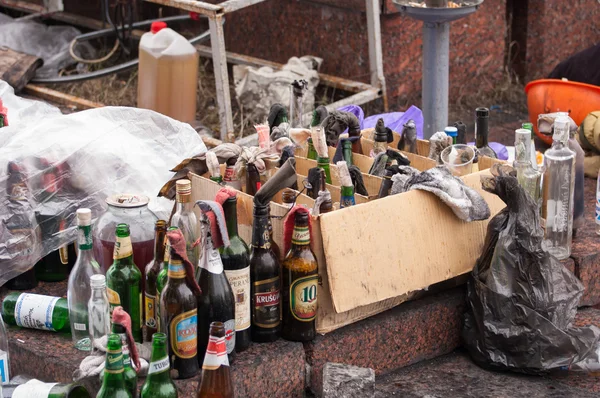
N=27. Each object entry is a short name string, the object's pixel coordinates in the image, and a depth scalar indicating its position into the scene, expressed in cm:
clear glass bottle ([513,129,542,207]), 351
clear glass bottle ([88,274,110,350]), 285
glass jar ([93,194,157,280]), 312
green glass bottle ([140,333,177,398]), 244
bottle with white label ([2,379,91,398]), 255
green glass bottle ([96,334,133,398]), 235
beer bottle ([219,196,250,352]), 282
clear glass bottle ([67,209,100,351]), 296
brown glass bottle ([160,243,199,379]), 265
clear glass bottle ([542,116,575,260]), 360
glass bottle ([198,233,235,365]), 274
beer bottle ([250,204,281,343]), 290
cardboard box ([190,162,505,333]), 298
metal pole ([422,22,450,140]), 461
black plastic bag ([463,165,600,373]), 321
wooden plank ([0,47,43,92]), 623
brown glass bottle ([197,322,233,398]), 244
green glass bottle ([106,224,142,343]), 284
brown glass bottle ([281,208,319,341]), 288
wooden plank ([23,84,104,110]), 596
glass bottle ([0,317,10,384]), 283
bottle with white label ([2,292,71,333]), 313
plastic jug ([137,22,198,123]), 572
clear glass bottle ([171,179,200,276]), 304
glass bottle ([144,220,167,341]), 293
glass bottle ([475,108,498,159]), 370
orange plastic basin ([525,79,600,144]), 524
